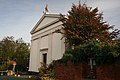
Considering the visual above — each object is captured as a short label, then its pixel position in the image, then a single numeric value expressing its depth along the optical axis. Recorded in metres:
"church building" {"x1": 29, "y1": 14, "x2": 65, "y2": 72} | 13.84
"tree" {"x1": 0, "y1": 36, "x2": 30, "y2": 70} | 21.92
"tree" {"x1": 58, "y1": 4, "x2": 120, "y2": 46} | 10.71
